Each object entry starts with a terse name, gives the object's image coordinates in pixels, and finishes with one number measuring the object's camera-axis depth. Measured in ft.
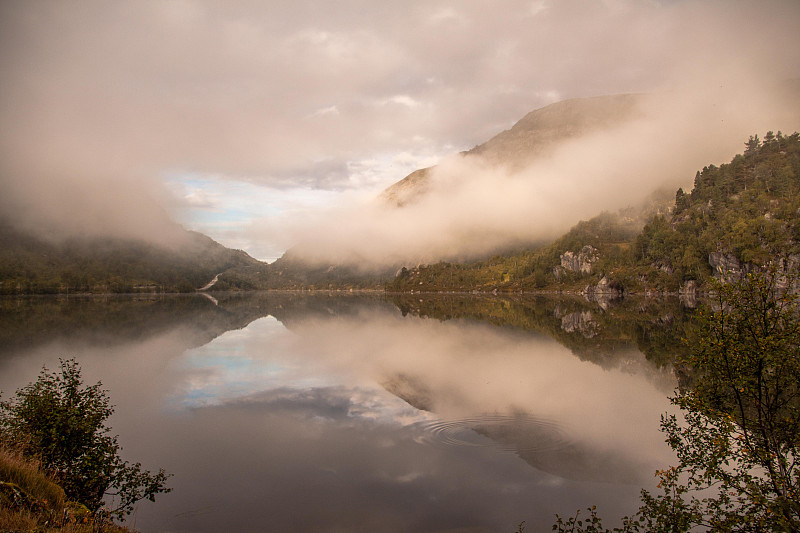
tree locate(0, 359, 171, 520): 42.80
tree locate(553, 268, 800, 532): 31.53
